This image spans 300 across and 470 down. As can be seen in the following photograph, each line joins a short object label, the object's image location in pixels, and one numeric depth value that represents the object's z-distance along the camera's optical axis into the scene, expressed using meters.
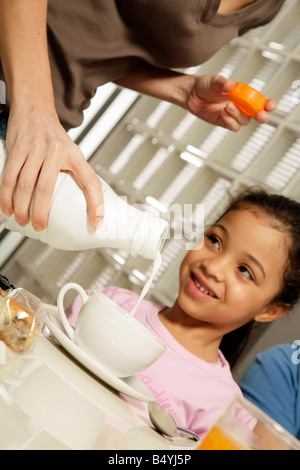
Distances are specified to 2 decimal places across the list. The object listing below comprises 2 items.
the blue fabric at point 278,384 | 1.08
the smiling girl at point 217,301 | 1.00
